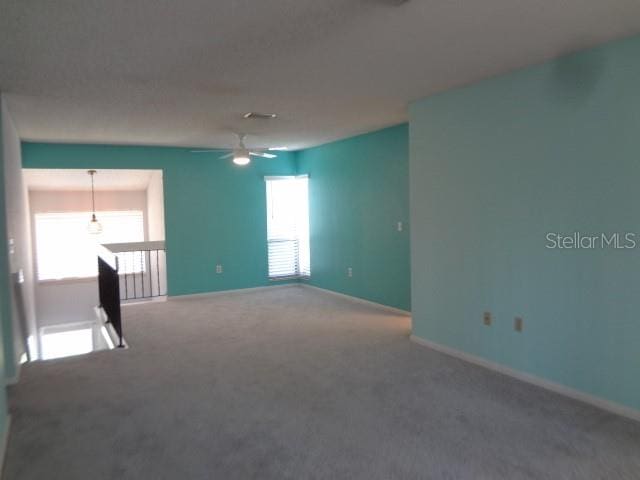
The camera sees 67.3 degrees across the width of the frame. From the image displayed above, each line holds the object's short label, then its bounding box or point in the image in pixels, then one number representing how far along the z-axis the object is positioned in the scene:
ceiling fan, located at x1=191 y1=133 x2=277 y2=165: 5.91
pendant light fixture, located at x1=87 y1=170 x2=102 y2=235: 8.34
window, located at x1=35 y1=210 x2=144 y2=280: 8.52
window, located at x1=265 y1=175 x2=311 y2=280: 8.09
